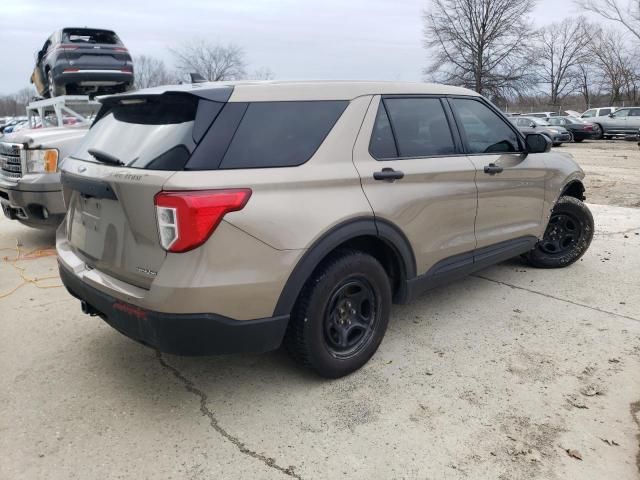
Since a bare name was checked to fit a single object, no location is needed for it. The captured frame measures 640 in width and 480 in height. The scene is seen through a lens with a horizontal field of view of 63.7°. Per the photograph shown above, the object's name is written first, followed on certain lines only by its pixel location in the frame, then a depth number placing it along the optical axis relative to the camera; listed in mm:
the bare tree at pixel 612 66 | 45550
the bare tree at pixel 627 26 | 38406
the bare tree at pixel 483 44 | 45438
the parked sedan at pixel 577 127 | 25281
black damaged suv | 8836
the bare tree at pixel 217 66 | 46500
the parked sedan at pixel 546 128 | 23188
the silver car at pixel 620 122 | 25484
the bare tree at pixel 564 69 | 57106
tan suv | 2420
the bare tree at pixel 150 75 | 49266
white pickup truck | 5305
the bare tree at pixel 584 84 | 57656
